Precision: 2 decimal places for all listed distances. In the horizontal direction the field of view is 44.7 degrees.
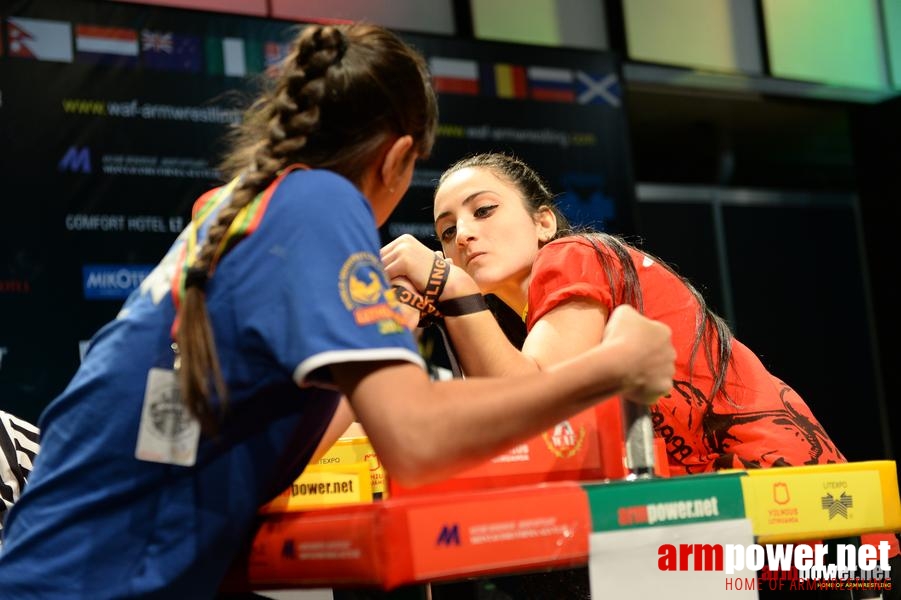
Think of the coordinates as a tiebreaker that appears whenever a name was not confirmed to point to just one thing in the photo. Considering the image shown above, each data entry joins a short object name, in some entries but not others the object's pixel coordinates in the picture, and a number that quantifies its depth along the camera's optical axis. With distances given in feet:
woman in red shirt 5.56
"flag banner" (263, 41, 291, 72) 13.43
